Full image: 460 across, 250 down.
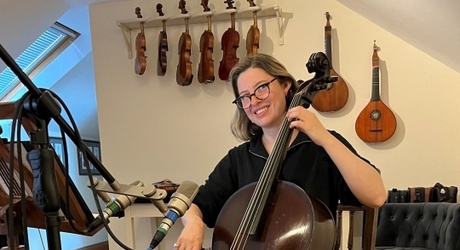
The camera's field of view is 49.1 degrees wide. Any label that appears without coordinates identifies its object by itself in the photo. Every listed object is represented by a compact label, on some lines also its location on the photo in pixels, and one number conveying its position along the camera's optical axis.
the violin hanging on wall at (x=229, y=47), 3.12
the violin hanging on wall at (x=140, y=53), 3.30
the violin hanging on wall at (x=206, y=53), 3.17
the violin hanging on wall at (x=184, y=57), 3.20
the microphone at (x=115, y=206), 0.93
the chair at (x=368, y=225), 1.47
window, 3.75
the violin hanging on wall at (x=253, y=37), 3.08
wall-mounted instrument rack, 3.13
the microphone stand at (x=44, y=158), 0.83
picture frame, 4.31
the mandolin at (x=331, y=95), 3.04
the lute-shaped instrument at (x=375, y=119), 2.96
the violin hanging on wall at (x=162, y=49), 3.27
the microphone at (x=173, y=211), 0.91
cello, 1.18
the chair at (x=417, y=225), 2.45
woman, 1.27
